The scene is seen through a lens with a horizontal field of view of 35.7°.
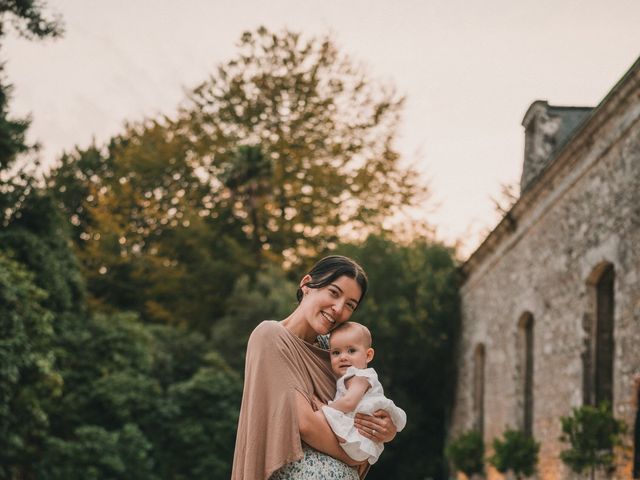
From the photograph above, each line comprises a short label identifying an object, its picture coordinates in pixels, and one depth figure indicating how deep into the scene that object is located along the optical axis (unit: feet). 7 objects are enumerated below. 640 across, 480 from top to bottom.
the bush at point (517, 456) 49.16
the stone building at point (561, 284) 36.65
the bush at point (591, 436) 36.04
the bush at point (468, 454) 64.18
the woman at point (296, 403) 11.37
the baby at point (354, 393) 11.66
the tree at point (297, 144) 102.42
